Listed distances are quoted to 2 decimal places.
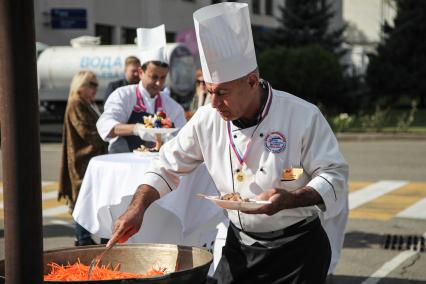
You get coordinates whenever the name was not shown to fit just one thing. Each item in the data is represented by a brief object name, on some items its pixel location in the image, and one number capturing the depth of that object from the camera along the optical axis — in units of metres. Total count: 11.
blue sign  29.56
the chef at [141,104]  6.82
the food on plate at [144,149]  6.55
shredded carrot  3.18
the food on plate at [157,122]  6.57
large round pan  3.39
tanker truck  23.53
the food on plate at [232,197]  3.22
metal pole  2.08
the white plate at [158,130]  6.43
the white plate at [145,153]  6.36
